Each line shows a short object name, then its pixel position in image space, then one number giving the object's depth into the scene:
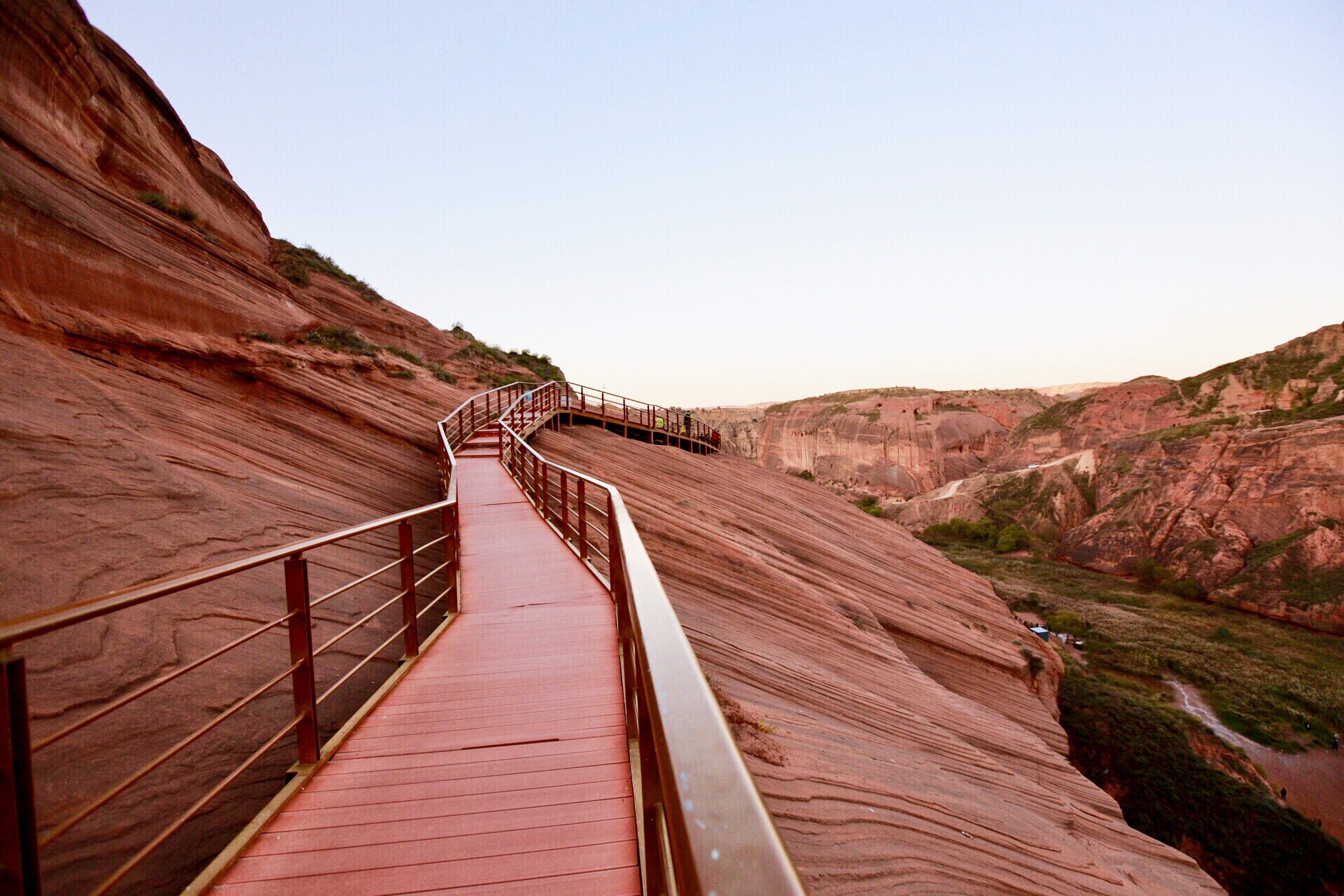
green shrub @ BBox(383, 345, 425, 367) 17.97
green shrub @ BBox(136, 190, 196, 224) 11.73
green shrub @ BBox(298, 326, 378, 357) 12.80
